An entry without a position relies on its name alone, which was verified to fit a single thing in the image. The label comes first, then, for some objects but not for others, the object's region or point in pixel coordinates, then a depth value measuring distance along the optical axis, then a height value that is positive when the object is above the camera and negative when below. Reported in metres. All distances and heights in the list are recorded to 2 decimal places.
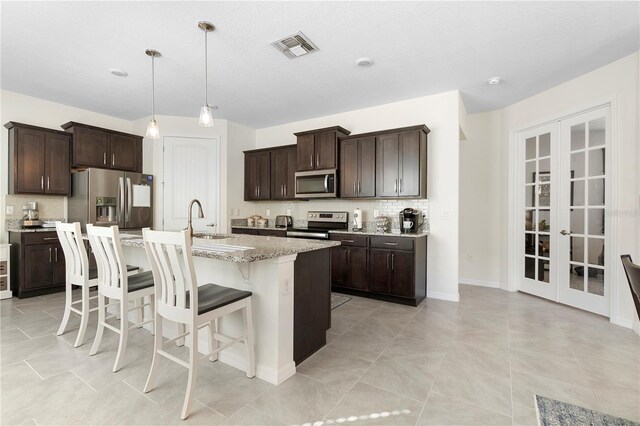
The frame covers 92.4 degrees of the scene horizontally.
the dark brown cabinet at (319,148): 4.43 +0.95
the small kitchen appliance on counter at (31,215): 4.09 -0.04
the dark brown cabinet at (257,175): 5.35 +0.65
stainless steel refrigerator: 4.34 +0.20
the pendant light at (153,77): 2.83 +1.55
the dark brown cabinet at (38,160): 3.98 +0.70
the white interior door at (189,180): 5.02 +0.54
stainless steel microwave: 4.45 +0.42
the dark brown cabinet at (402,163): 3.86 +0.63
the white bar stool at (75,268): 2.51 -0.48
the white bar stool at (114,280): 2.16 -0.53
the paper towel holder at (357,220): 4.41 -0.12
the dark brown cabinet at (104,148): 4.40 +0.97
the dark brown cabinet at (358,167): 4.20 +0.62
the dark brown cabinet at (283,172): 5.01 +0.67
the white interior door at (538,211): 3.88 +0.01
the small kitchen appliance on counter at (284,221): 5.36 -0.17
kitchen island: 2.00 -0.56
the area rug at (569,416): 1.67 -1.15
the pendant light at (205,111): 2.53 +0.83
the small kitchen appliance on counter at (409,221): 4.01 -0.12
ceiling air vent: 2.73 +1.54
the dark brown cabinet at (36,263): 3.83 -0.66
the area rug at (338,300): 3.71 -1.12
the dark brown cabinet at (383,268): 3.66 -0.72
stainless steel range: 4.31 -0.20
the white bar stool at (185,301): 1.70 -0.55
